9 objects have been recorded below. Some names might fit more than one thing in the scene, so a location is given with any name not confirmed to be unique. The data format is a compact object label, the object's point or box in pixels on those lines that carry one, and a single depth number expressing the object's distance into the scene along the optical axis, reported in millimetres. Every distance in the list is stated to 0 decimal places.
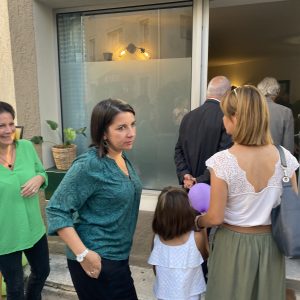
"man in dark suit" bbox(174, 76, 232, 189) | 2660
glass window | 3328
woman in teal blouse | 1464
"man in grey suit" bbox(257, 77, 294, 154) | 3053
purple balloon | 2041
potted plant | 3568
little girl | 1860
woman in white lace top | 1562
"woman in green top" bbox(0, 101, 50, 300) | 2227
